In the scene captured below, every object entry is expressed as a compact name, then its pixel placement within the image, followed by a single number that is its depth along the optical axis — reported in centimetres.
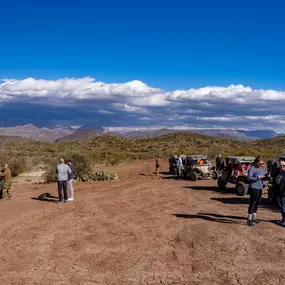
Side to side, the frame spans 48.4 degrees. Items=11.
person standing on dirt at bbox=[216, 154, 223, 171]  1984
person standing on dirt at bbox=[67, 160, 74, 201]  1366
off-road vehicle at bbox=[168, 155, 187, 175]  2495
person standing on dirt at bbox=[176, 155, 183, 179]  2196
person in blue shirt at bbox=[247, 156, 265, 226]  932
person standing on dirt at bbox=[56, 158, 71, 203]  1295
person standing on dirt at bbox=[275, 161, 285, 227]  938
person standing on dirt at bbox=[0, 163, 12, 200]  1450
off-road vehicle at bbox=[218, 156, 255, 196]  1458
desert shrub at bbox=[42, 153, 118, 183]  2224
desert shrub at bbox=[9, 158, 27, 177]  2640
